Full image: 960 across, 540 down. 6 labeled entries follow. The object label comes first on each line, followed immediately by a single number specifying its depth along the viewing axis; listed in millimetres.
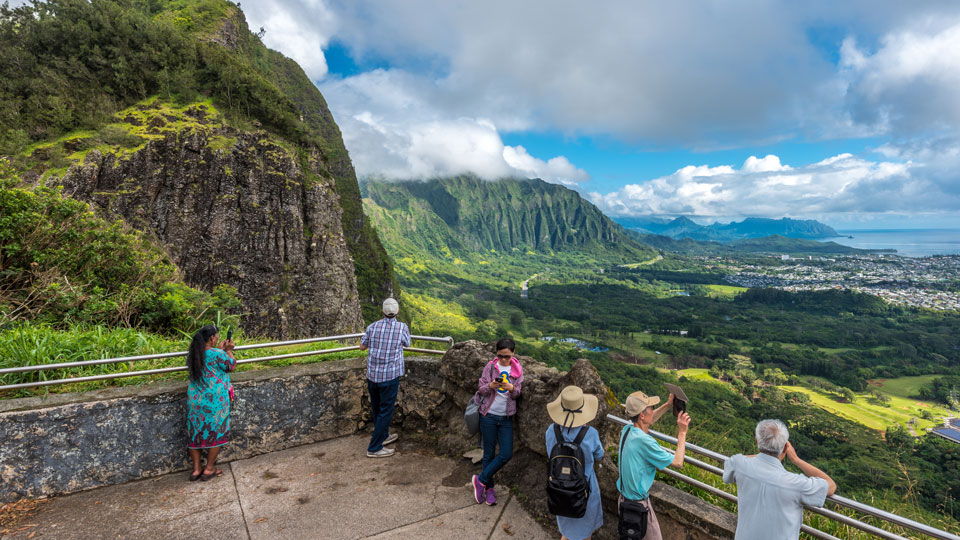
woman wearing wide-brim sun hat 3393
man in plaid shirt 5059
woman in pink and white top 4289
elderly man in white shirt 2609
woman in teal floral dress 4398
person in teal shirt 3158
